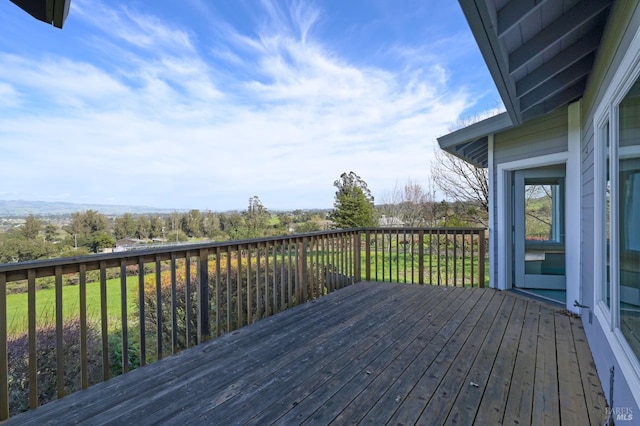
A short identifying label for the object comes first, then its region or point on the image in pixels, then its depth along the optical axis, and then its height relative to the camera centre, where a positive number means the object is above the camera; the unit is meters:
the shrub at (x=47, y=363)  2.43 -1.39
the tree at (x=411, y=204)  12.18 +0.25
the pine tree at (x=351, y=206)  12.95 +0.20
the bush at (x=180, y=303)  3.57 -1.16
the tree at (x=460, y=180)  10.62 +1.14
